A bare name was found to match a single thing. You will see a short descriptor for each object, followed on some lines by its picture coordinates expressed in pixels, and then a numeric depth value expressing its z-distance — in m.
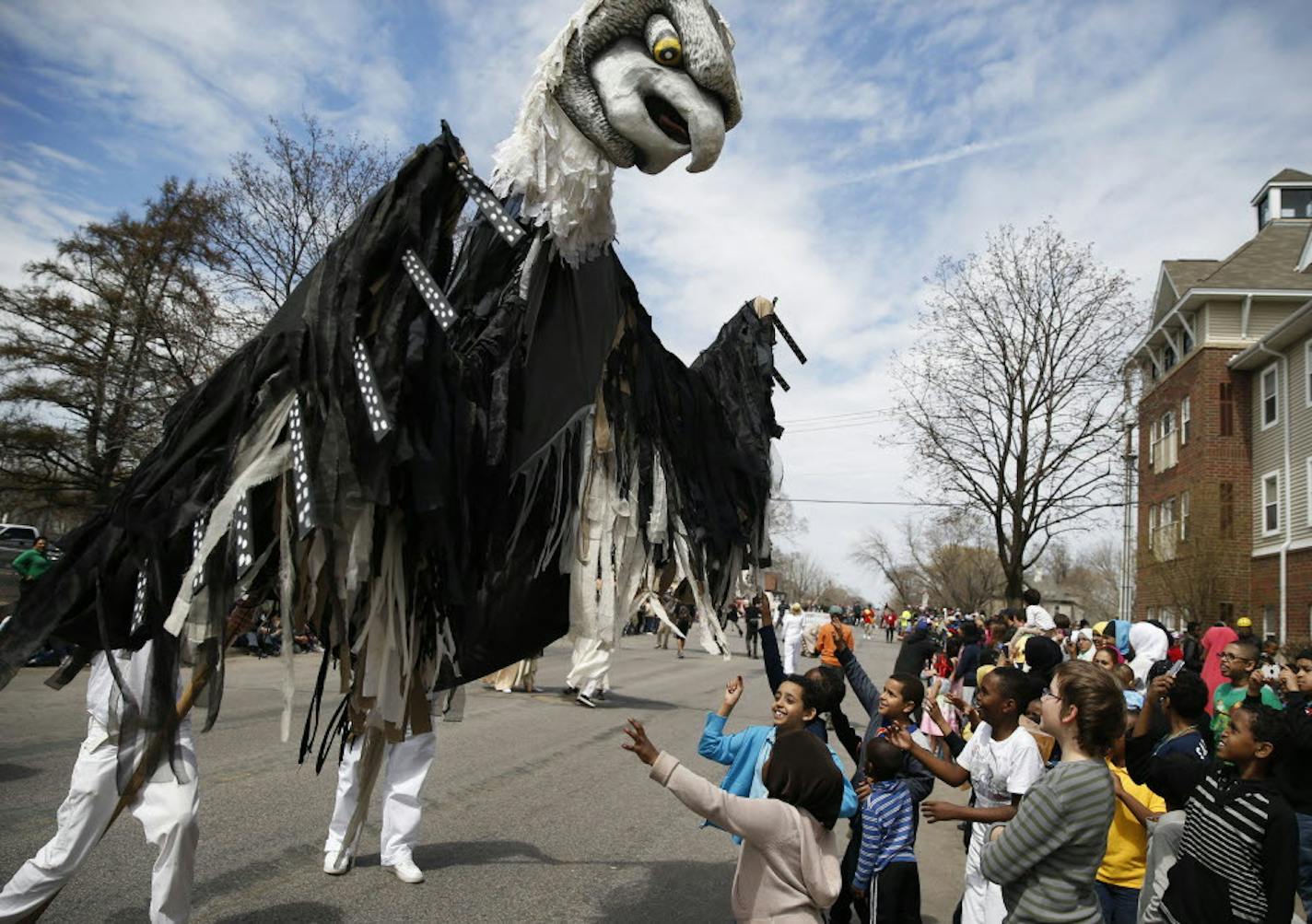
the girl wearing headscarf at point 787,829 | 3.08
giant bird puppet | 2.23
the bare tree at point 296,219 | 22.03
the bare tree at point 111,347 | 22.16
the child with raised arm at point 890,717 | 4.61
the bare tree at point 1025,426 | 22.55
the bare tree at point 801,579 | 105.79
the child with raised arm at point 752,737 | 4.19
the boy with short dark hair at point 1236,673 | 6.89
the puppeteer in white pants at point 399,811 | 5.17
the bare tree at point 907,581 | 89.38
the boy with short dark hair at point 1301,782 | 4.21
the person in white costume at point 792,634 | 17.50
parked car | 18.43
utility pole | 22.84
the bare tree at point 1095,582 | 84.94
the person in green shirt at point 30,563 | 11.15
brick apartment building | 21.09
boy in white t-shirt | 4.36
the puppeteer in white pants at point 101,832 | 3.77
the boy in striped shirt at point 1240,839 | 3.31
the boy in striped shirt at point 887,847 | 4.40
